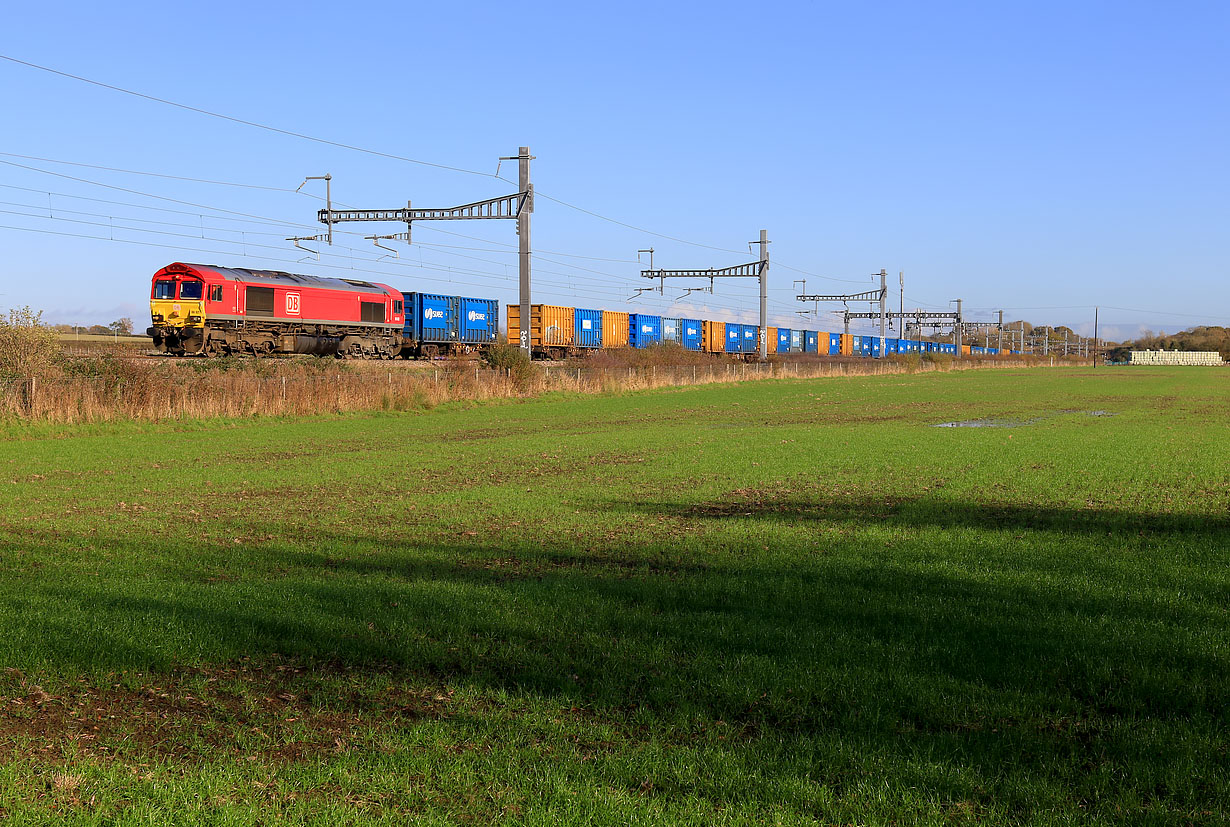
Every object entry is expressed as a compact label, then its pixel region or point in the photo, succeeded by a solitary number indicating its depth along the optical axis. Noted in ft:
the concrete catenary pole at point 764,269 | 185.90
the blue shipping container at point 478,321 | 189.47
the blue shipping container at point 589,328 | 204.93
